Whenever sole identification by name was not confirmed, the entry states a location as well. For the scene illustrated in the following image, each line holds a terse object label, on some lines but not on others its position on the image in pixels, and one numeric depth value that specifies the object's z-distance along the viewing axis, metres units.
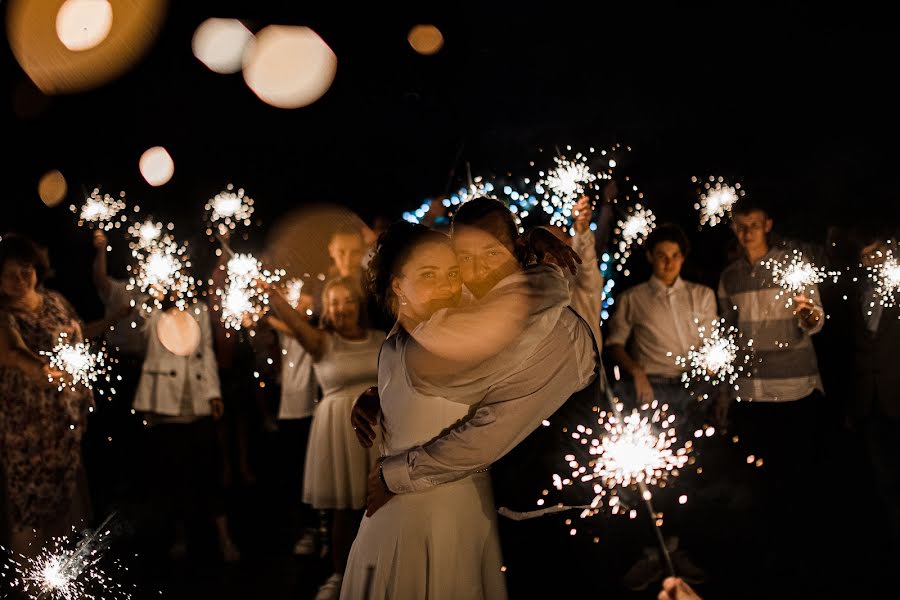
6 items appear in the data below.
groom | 2.48
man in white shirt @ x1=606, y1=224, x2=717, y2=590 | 5.13
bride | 2.54
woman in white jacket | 5.67
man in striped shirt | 4.93
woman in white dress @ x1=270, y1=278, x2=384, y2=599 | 4.52
